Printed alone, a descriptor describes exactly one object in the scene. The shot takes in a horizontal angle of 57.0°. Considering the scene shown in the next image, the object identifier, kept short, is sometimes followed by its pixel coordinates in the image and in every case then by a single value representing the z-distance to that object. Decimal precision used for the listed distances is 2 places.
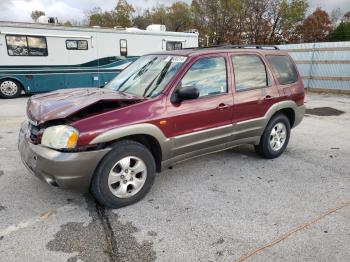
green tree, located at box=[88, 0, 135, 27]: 45.47
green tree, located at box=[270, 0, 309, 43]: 34.12
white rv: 11.95
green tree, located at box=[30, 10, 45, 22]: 57.09
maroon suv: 3.26
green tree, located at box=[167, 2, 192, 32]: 40.28
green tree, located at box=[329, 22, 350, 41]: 33.01
